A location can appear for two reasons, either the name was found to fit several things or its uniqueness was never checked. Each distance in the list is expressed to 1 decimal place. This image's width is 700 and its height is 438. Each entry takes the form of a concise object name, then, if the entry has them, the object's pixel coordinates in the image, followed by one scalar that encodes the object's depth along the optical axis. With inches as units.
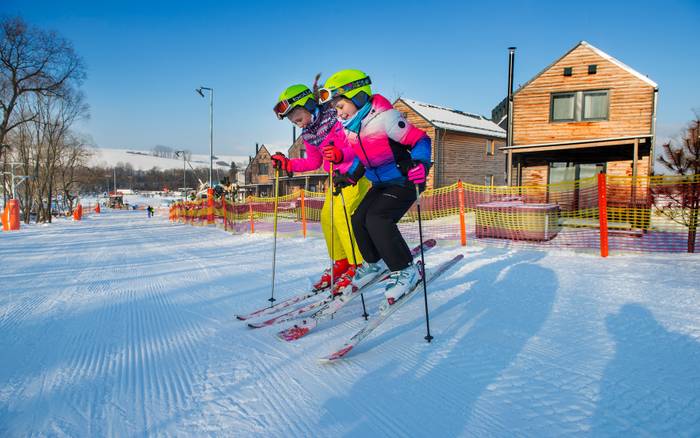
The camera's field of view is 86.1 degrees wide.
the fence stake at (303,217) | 453.4
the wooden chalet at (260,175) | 1901.5
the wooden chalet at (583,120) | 603.2
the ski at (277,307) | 142.1
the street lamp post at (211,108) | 1019.9
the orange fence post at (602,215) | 261.6
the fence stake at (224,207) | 638.4
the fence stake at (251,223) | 542.9
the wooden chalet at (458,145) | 972.6
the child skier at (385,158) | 122.9
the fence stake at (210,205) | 759.7
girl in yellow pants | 157.2
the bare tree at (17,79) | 766.8
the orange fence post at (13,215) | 719.7
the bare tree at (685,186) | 274.4
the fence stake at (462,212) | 336.5
